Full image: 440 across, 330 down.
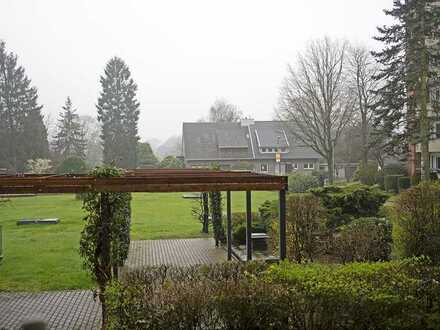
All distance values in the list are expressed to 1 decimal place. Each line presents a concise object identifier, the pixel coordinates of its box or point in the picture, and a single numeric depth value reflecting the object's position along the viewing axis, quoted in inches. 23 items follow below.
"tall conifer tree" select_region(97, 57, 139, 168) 2143.2
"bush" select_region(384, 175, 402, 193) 1251.8
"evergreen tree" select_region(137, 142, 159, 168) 2234.3
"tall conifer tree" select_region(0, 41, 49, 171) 1929.1
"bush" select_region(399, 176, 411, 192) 1198.1
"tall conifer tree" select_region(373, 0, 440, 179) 1001.5
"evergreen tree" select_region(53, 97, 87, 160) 2333.9
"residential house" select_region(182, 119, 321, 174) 2289.6
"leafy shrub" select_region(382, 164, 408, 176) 1322.6
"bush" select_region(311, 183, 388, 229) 598.5
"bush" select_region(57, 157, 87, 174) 1643.7
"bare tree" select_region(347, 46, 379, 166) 1503.4
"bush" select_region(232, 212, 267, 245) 578.4
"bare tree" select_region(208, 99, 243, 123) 2819.9
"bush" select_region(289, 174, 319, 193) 1337.4
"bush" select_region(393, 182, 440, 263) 389.4
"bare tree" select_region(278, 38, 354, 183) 1477.6
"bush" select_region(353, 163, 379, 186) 1365.7
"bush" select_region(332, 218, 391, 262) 404.5
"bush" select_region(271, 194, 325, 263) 416.2
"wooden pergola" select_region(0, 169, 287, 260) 275.6
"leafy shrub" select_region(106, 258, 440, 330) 214.1
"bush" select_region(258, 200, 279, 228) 540.2
